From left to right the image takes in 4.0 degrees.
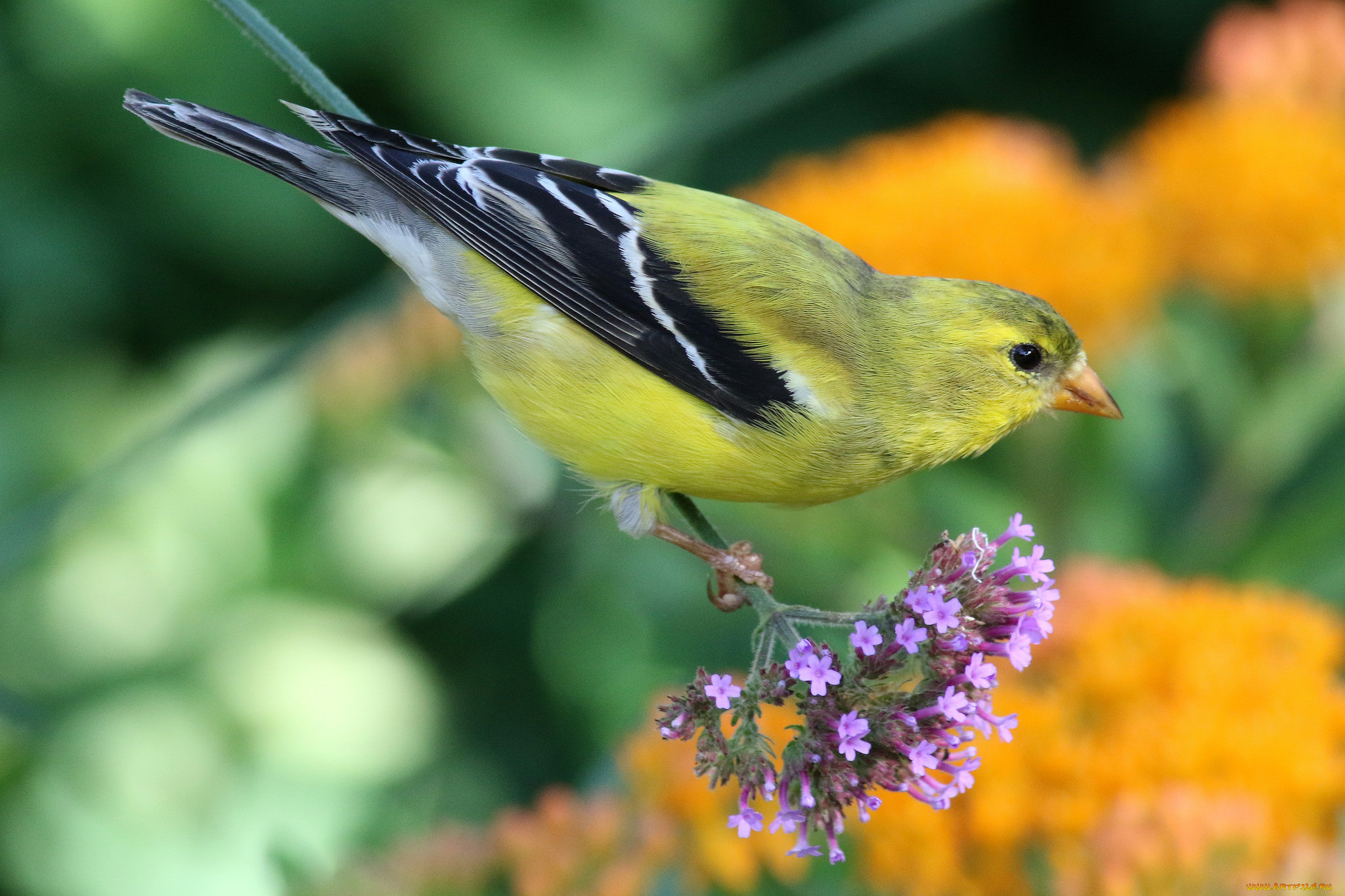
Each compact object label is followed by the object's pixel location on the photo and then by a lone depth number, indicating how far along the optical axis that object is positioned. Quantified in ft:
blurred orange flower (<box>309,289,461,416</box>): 7.66
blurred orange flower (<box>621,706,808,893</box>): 7.38
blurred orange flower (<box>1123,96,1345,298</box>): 7.64
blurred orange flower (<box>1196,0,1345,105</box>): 7.72
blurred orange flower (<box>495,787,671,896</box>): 7.38
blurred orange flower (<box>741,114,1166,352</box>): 7.59
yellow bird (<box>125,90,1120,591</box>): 7.38
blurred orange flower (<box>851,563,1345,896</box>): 7.35
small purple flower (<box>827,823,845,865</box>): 7.25
